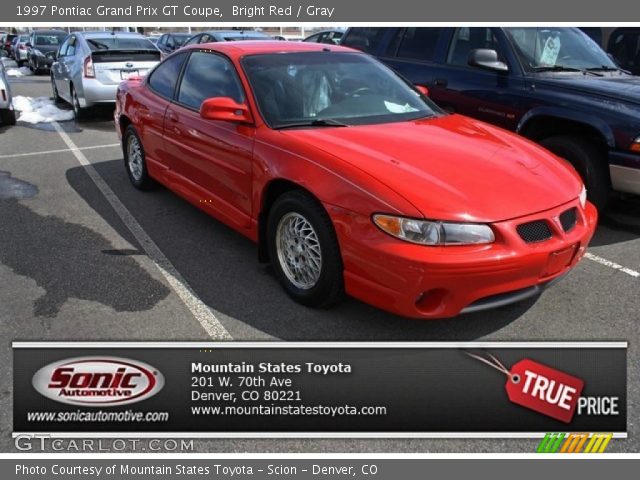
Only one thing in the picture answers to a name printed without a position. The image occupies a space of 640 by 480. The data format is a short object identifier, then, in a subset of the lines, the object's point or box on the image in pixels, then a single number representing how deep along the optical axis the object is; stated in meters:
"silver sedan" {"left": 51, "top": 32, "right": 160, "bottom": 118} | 10.22
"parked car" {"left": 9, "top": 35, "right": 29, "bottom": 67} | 24.47
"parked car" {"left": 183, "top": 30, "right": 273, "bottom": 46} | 13.36
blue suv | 4.91
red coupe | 3.08
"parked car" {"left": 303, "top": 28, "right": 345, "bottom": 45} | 13.32
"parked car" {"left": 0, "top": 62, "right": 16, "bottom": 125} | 9.62
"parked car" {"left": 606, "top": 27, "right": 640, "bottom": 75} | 8.29
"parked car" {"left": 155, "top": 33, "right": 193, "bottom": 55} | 19.67
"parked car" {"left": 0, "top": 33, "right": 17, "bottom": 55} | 29.83
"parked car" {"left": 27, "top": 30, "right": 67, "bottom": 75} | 20.59
